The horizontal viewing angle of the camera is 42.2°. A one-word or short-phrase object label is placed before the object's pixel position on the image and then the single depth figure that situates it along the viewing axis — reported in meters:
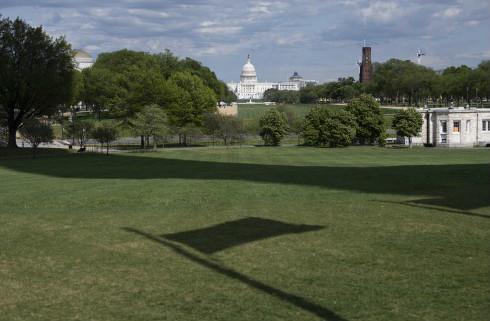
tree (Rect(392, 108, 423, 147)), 79.19
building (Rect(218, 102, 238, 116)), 119.78
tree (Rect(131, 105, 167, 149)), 69.75
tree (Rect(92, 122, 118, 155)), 63.14
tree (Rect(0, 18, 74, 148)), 60.19
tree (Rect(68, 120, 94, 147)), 69.51
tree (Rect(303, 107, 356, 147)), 76.88
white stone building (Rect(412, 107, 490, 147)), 82.25
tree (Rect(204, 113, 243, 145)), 81.44
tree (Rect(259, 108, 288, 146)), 81.44
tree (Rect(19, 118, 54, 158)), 57.88
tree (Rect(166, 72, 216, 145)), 82.88
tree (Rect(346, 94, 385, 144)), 80.56
